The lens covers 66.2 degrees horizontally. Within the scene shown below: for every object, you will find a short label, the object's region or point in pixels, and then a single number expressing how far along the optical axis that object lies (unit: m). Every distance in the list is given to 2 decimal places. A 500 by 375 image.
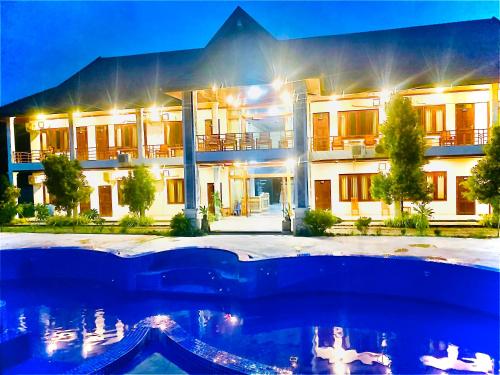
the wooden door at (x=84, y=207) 23.28
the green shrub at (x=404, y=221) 15.91
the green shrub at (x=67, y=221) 19.81
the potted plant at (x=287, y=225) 16.47
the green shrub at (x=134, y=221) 18.50
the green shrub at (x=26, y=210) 22.23
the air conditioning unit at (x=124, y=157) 20.28
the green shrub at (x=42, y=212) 21.27
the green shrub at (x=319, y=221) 15.66
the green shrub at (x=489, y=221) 15.19
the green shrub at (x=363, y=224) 15.45
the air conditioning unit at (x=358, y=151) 17.55
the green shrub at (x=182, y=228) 16.67
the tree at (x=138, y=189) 18.16
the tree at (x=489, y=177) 14.09
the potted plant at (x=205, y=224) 17.17
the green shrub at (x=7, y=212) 21.20
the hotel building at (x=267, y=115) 17.06
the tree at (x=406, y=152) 15.30
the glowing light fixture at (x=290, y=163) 16.69
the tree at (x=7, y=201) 21.23
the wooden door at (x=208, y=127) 21.72
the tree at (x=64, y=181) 19.17
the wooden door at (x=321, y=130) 20.25
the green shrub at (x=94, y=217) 19.98
